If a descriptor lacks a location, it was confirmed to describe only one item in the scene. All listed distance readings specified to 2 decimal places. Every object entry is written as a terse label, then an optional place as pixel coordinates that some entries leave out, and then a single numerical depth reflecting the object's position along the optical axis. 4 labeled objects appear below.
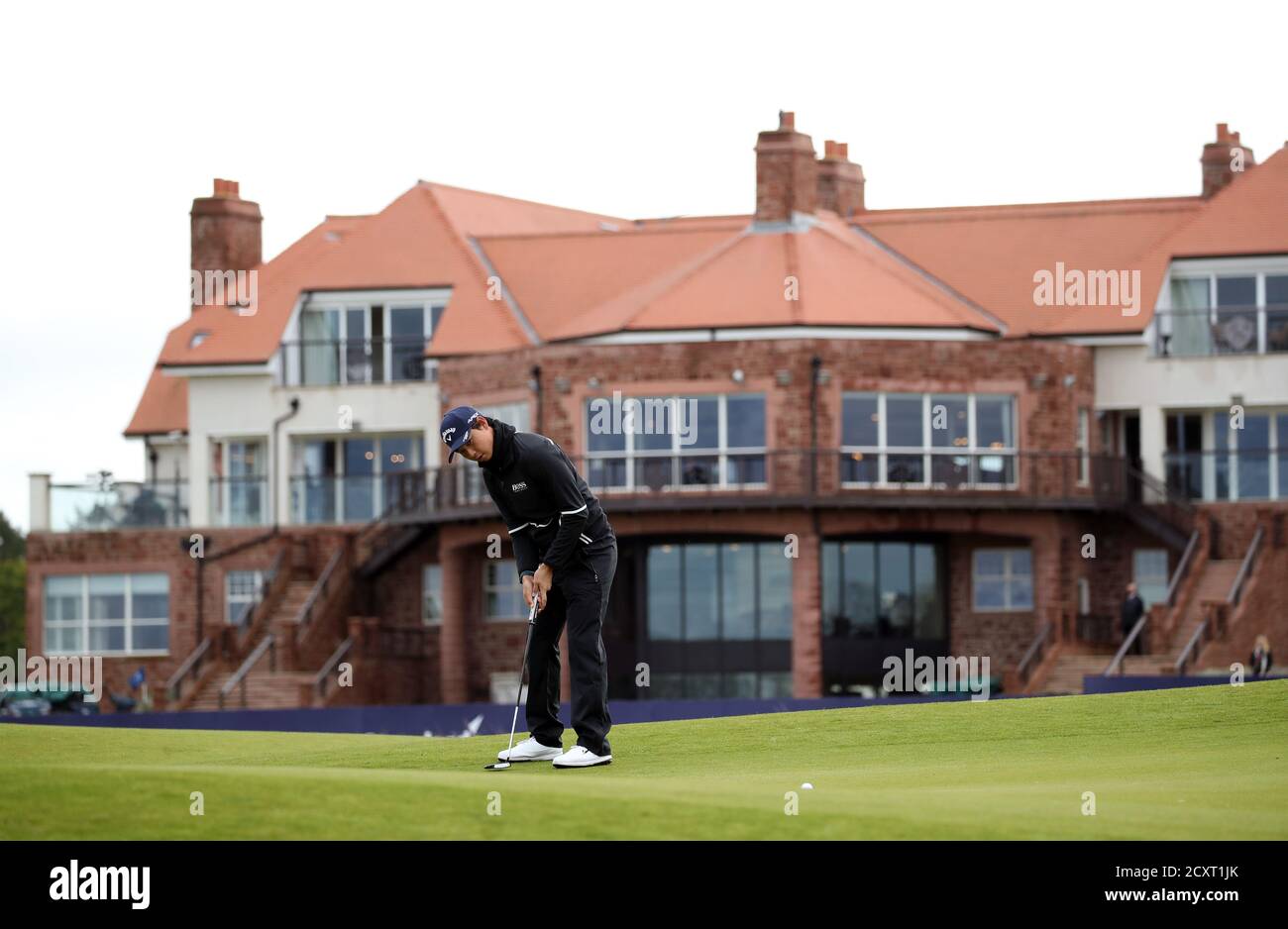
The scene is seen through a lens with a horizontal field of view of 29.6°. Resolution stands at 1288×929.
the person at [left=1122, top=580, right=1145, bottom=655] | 45.34
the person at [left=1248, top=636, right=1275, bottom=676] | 41.34
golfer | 14.00
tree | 112.38
